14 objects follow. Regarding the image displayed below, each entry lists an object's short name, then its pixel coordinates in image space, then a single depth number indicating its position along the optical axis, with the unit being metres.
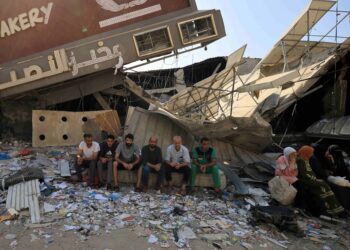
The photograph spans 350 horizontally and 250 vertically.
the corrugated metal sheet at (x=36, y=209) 4.79
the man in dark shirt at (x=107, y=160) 6.37
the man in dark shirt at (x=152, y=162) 6.46
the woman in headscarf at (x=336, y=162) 7.12
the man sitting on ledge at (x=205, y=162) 6.66
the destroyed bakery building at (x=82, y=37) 9.09
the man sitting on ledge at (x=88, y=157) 6.38
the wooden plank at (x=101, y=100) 10.15
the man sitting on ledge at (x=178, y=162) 6.60
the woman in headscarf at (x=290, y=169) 6.32
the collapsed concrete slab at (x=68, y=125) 9.09
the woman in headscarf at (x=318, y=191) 6.07
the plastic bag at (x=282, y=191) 6.18
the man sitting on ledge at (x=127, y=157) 6.42
